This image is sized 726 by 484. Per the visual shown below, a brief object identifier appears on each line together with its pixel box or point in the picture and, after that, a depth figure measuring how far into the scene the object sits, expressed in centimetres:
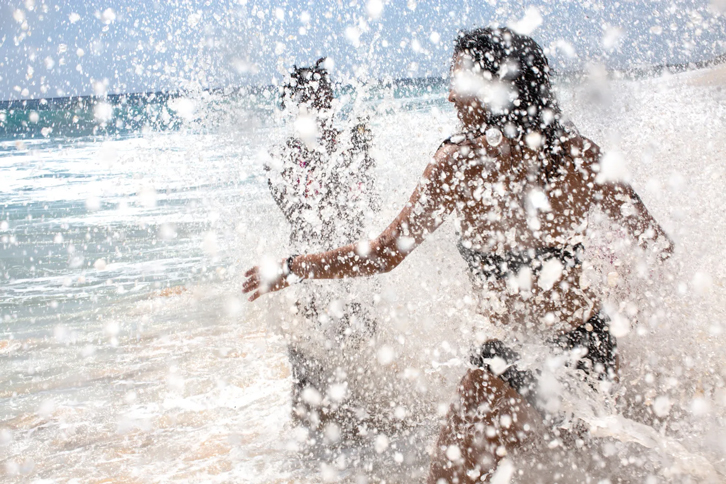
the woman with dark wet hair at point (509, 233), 201
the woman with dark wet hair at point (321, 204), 373
